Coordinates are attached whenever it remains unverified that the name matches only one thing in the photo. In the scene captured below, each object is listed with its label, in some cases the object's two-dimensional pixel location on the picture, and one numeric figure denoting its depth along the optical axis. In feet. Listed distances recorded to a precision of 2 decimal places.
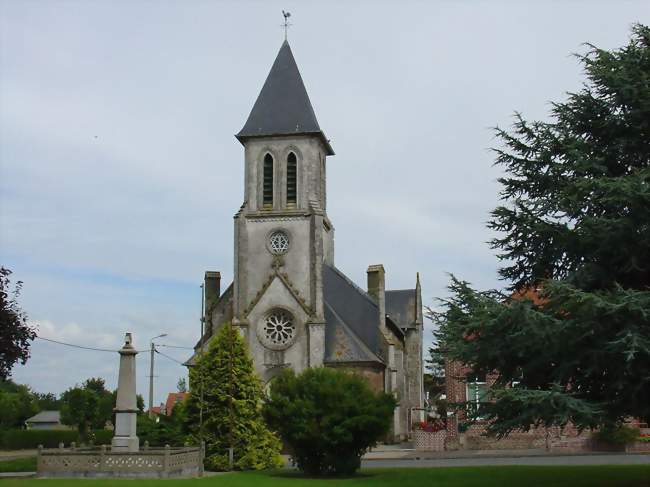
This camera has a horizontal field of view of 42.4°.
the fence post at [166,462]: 80.74
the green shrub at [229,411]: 96.22
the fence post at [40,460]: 82.58
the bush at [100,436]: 163.42
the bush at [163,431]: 99.81
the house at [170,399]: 326.73
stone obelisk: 88.02
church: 139.03
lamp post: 144.57
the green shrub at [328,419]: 83.51
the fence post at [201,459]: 86.15
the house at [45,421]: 298.35
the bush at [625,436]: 103.09
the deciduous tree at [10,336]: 90.43
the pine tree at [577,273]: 51.03
